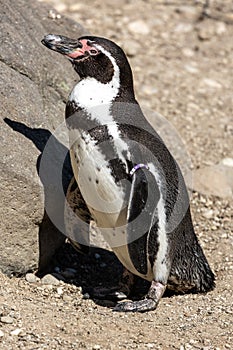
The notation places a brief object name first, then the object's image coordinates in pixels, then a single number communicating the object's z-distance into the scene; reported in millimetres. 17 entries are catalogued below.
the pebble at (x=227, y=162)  11056
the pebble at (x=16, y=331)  6547
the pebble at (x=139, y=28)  14760
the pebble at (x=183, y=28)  15039
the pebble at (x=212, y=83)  13301
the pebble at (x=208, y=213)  9984
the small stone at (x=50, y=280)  7978
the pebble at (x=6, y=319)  6660
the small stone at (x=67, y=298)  7738
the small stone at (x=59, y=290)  7852
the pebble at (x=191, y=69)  13727
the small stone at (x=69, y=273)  8328
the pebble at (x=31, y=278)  7844
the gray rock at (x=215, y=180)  10422
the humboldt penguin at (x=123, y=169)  7270
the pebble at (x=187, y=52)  14377
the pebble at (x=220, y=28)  15064
